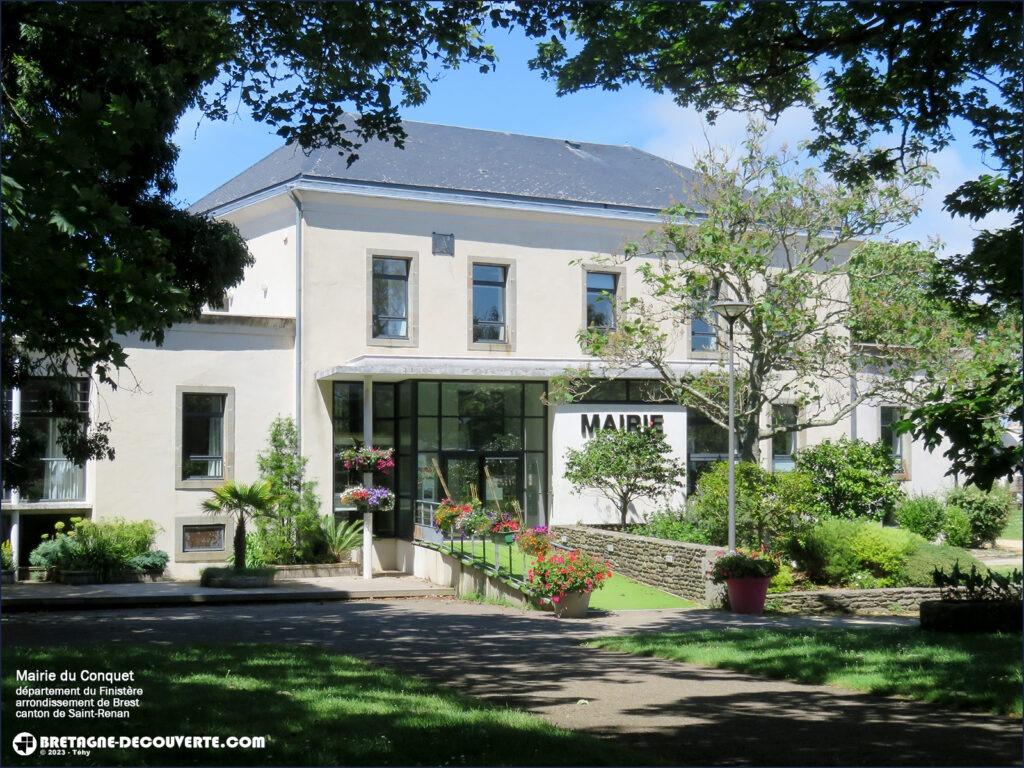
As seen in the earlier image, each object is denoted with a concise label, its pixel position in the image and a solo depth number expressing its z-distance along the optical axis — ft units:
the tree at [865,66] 34.06
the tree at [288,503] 77.30
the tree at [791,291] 69.72
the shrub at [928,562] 68.64
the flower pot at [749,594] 56.49
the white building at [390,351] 76.69
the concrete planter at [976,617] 39.60
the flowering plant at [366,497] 76.02
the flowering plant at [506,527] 68.03
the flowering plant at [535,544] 61.57
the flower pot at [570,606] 55.88
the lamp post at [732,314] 59.93
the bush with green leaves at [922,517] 88.07
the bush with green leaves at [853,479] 80.07
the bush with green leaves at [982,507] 90.33
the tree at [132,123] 30.09
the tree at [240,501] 71.92
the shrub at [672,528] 75.41
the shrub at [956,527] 88.48
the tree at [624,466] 80.43
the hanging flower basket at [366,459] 78.02
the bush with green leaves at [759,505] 71.51
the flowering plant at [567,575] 55.67
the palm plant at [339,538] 79.10
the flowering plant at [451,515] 70.03
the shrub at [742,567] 56.75
